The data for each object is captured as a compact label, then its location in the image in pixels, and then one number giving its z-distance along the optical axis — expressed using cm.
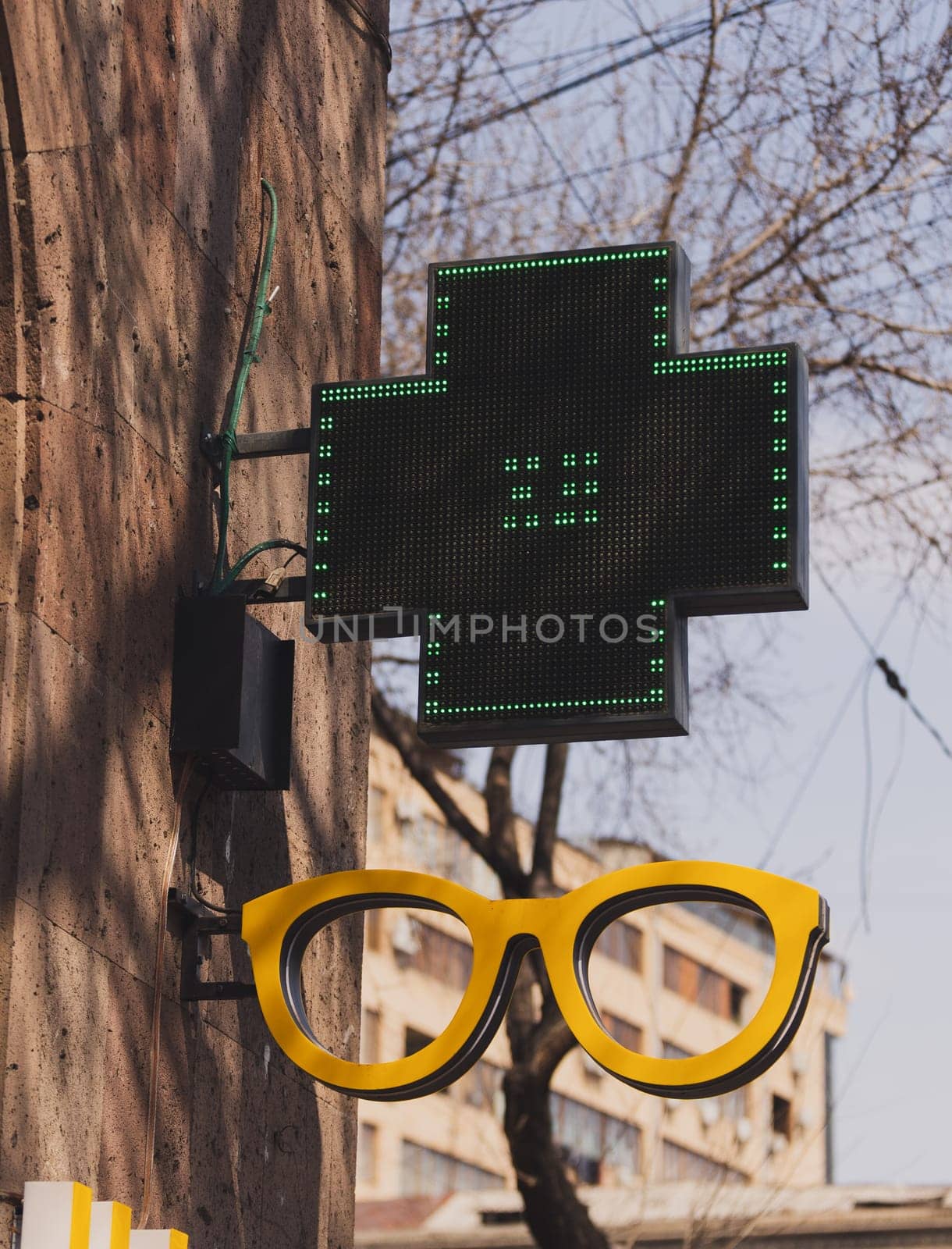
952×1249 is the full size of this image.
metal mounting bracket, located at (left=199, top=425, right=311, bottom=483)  1141
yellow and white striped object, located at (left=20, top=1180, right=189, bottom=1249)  835
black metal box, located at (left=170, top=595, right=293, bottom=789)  1060
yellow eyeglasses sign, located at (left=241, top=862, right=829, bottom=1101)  935
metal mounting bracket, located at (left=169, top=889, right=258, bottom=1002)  1045
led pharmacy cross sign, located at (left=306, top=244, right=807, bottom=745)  1026
